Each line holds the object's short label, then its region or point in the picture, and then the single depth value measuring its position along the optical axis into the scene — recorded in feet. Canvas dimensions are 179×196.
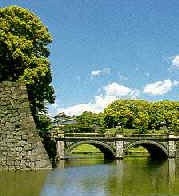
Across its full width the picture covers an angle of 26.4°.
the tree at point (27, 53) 91.14
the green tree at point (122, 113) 260.21
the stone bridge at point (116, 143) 148.36
